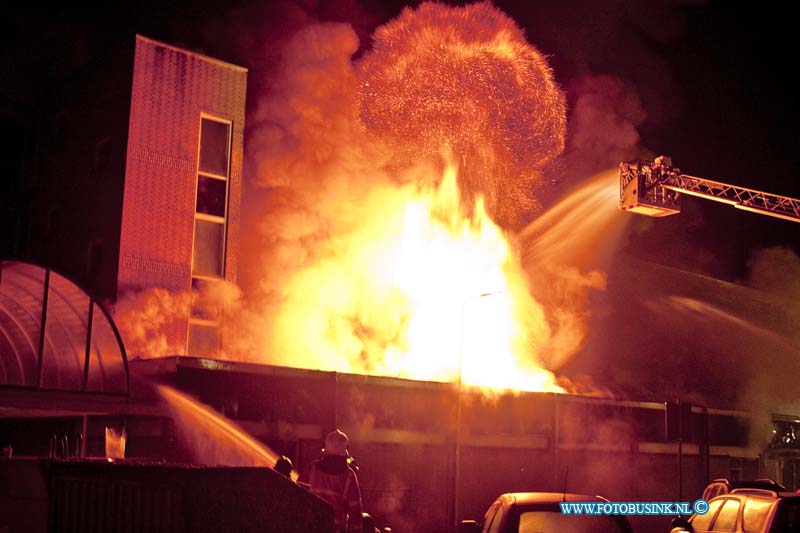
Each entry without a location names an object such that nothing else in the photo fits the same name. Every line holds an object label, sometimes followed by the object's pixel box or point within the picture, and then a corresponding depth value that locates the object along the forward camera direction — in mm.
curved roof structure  20516
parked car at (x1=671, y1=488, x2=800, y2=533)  11344
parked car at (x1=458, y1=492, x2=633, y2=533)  8852
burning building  26344
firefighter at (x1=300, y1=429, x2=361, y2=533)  8555
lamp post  26531
